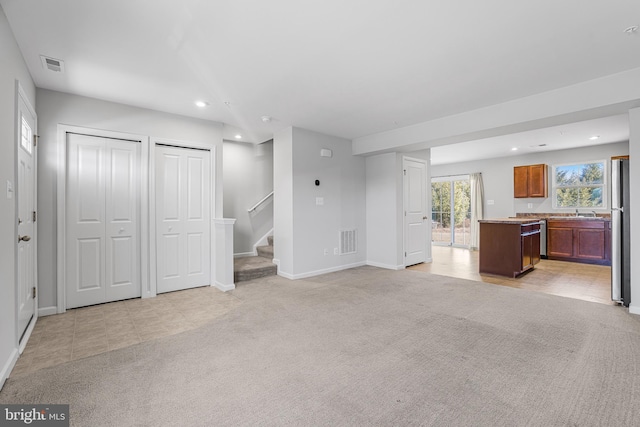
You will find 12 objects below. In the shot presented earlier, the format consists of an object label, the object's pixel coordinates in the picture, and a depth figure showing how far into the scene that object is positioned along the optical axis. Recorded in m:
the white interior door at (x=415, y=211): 5.93
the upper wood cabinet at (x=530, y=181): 7.19
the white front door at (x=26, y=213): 2.57
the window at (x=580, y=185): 6.65
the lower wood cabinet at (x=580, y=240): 6.11
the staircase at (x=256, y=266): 4.81
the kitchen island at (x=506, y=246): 4.98
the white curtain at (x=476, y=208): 8.40
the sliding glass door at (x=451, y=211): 8.95
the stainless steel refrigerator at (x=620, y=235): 3.51
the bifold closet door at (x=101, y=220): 3.55
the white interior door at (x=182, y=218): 4.16
